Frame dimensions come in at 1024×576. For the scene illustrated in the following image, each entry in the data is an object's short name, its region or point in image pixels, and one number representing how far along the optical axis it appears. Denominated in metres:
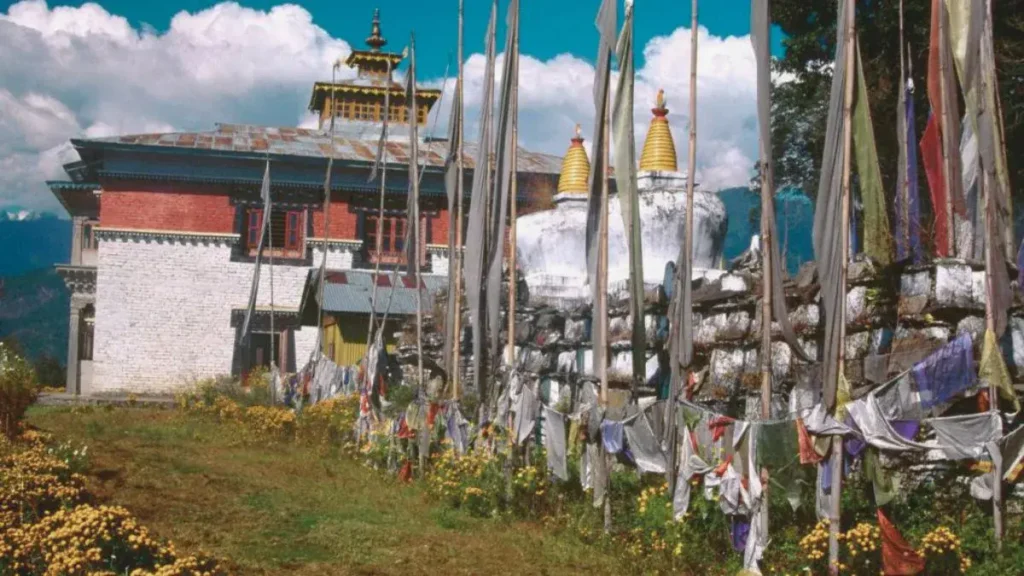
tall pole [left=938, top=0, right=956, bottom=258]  10.24
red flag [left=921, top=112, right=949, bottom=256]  12.23
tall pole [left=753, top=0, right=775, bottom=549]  9.29
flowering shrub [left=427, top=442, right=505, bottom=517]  12.65
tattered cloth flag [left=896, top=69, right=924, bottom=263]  12.19
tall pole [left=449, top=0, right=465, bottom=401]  14.96
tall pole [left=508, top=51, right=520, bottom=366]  13.83
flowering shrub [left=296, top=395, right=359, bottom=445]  19.30
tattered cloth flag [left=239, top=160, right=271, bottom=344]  26.45
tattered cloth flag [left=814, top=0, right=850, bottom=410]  8.61
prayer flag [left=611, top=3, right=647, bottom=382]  10.87
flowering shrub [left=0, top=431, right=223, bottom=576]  8.22
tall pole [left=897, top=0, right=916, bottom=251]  14.33
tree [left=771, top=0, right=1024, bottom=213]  20.42
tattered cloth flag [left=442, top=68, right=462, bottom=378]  15.40
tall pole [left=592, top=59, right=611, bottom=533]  11.19
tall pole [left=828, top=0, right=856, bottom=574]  8.40
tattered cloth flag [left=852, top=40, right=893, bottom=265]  8.84
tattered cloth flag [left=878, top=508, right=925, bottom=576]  8.04
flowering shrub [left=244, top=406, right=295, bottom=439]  20.20
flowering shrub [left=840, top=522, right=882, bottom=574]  8.30
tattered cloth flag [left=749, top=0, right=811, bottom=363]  9.36
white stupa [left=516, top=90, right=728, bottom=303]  19.92
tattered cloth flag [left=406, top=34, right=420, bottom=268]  17.00
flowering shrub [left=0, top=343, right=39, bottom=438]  17.62
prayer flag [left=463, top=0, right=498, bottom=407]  14.02
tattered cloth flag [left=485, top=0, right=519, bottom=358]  13.68
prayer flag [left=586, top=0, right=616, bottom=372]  11.43
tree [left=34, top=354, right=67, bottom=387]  39.56
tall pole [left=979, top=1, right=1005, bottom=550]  8.45
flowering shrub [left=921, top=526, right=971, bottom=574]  8.22
